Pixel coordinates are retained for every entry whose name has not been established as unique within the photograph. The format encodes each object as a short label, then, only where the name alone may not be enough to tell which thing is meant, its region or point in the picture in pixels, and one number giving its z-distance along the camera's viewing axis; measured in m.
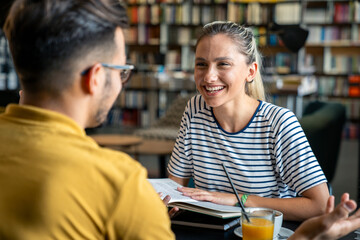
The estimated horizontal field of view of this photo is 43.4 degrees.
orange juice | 0.96
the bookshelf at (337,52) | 6.46
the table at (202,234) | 1.07
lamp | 3.24
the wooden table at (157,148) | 3.76
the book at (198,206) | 1.13
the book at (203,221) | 1.11
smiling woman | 1.43
